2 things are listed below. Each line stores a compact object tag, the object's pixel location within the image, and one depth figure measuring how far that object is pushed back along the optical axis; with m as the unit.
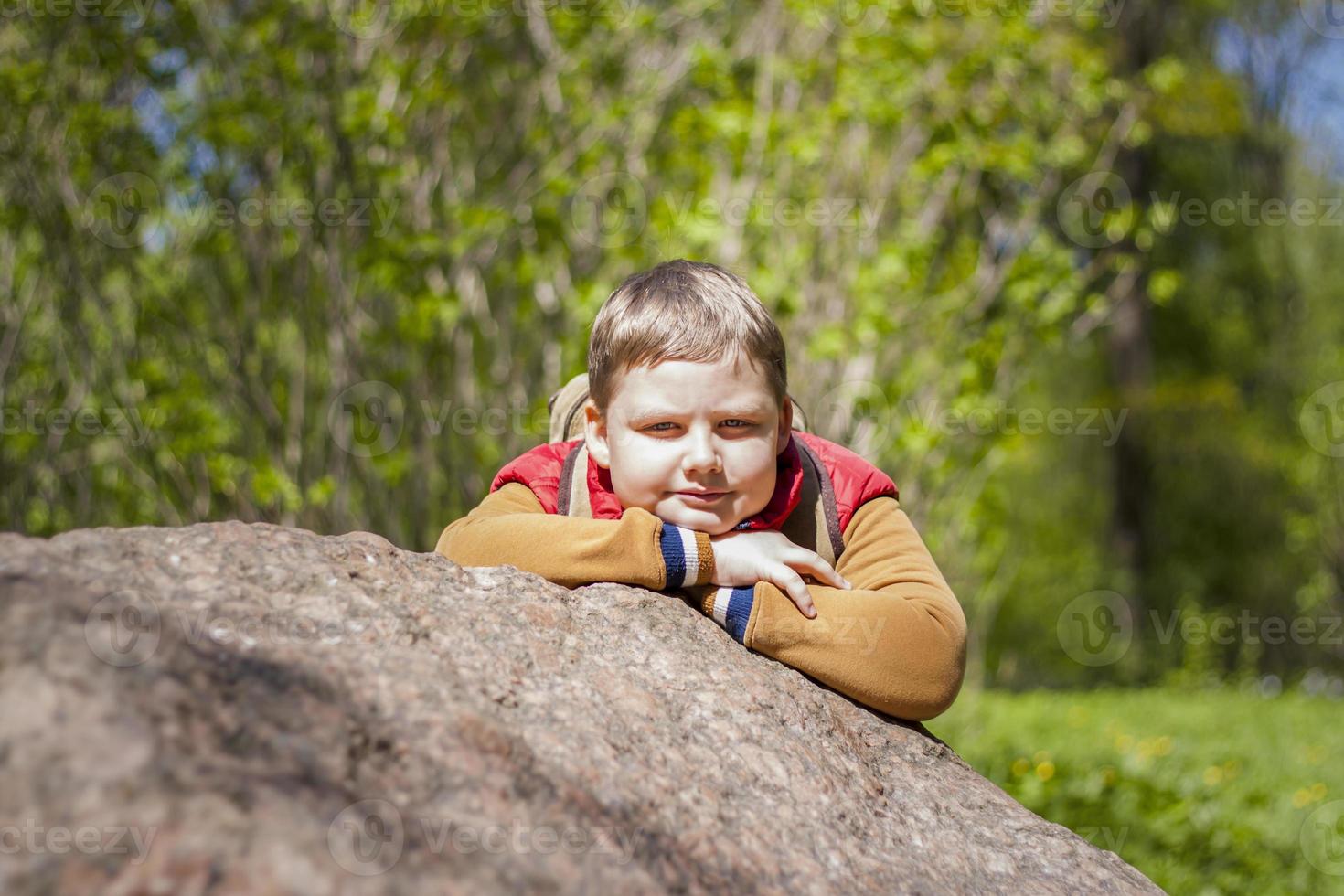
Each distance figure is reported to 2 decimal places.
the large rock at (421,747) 1.12
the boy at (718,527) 1.85
